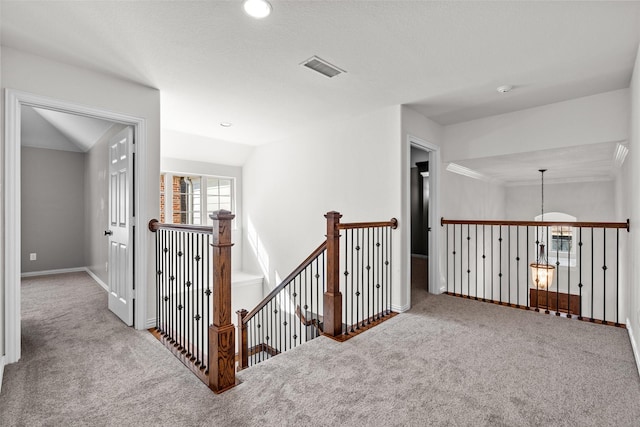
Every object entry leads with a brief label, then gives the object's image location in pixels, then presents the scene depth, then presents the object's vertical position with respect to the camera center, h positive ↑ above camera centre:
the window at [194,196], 5.83 +0.32
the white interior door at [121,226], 3.15 -0.14
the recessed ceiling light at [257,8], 1.94 +1.27
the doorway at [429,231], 3.86 -0.26
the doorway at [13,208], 2.37 +0.04
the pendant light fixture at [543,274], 4.63 -0.92
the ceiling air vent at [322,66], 2.68 +1.27
